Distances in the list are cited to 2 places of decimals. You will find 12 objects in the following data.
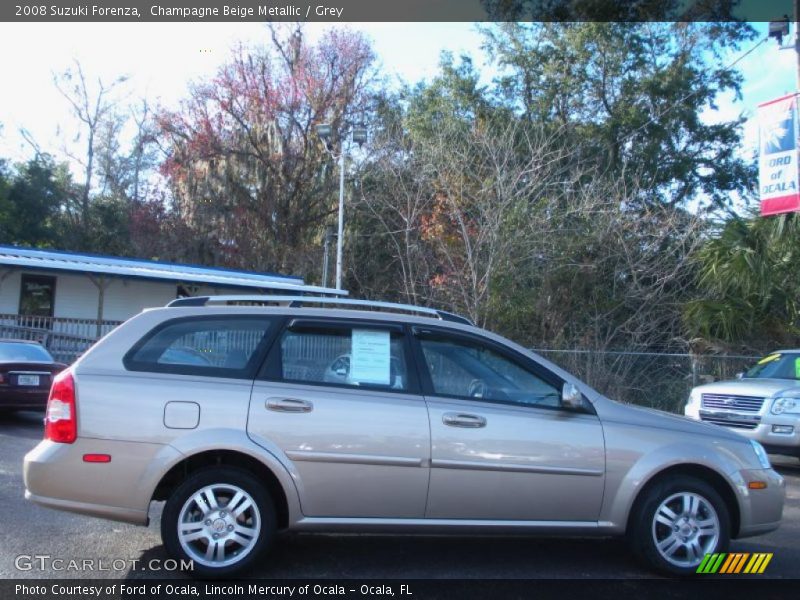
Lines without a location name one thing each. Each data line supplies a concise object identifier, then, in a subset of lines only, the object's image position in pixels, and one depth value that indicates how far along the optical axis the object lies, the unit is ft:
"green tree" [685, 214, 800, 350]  53.57
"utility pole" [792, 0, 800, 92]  47.96
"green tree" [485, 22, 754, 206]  86.22
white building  66.28
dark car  38.01
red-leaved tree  95.71
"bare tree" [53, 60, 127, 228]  133.49
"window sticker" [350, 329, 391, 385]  17.61
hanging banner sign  40.81
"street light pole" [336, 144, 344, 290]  65.72
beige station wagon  16.28
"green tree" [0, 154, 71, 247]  119.85
